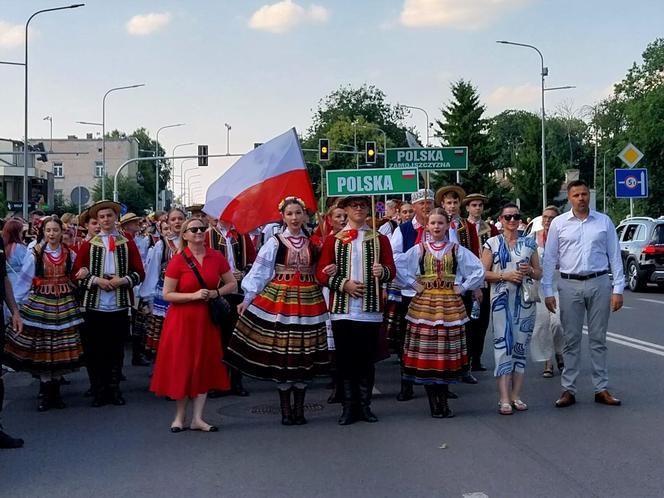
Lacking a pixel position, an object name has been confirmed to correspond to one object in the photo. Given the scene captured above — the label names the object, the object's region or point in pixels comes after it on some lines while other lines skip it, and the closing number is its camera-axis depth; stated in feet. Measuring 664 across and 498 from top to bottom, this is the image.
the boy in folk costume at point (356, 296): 26.73
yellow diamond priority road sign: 93.40
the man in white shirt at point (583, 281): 29.09
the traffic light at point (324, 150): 126.18
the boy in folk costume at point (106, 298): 31.14
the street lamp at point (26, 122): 117.86
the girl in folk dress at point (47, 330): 30.66
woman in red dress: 25.89
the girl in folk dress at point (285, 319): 26.61
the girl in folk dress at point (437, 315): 27.40
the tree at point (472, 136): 218.79
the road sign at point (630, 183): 90.62
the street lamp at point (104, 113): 180.86
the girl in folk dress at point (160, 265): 35.81
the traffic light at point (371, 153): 105.50
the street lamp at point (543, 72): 149.48
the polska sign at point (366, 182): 28.17
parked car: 78.23
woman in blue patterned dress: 28.14
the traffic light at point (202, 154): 160.15
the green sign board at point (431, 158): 39.27
